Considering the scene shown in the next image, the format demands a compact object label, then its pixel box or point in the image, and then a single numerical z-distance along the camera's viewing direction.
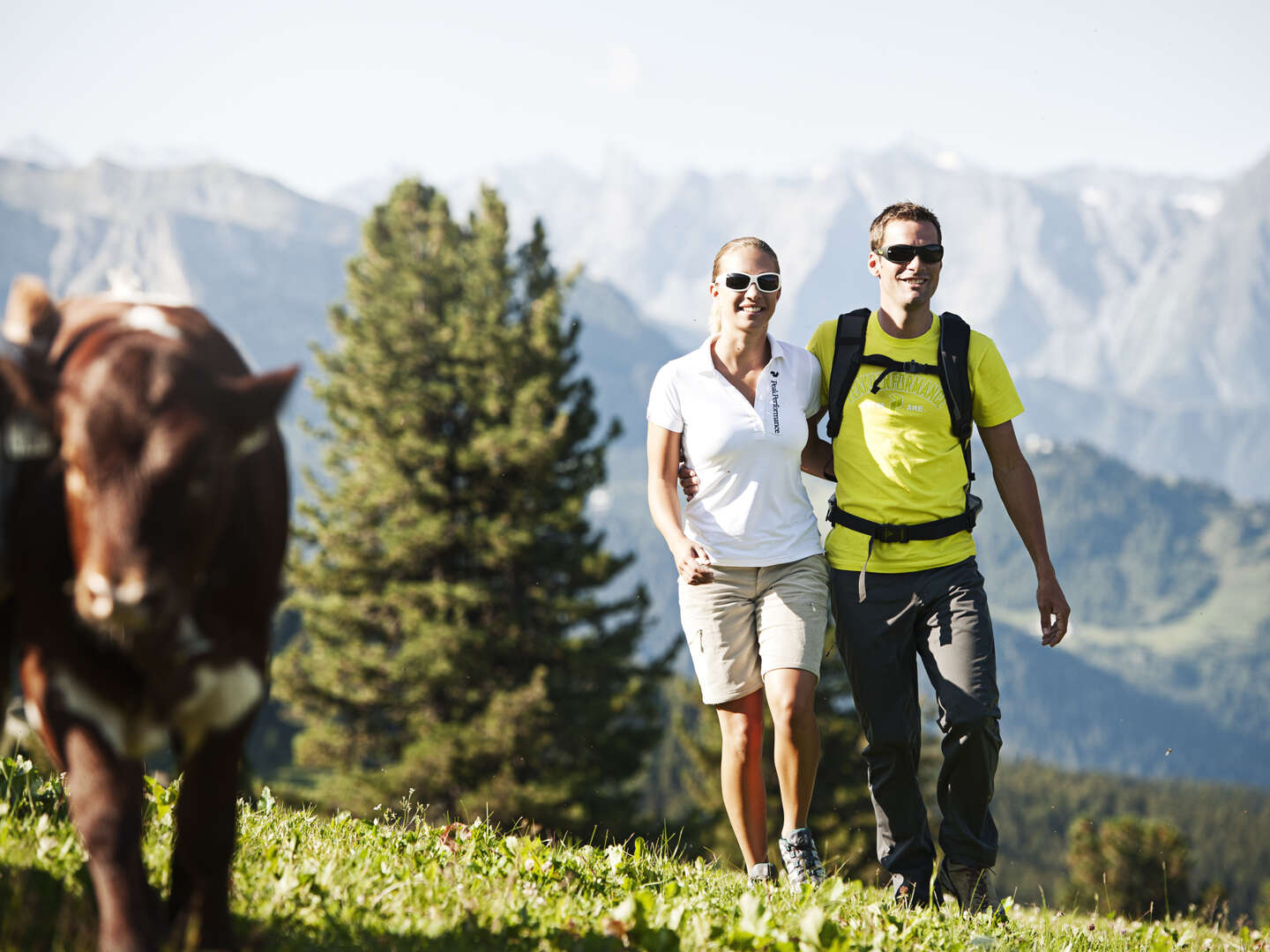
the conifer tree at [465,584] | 27.41
